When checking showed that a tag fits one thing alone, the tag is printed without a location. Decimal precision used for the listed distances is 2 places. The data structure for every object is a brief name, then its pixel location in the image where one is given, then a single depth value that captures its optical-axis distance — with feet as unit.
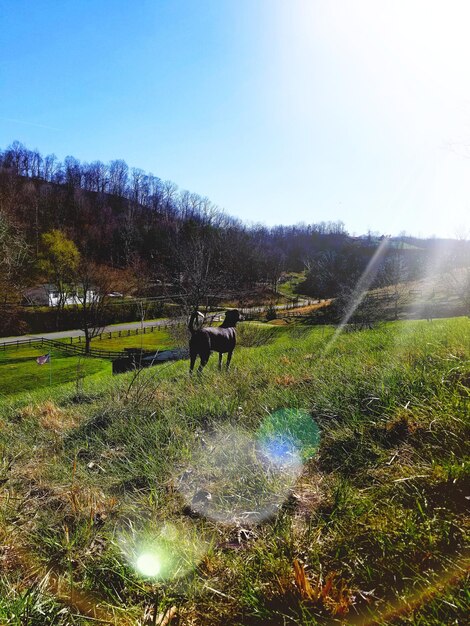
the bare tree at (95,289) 138.41
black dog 27.48
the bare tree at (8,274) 70.23
